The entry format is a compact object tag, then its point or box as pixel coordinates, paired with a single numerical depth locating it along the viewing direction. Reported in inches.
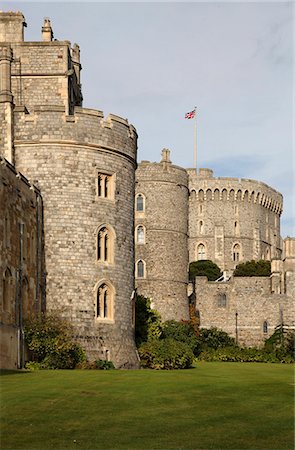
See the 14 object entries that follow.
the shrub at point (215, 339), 2621.6
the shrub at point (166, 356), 1466.5
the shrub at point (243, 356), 2290.8
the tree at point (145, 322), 1778.2
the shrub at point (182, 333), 2377.0
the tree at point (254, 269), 3616.6
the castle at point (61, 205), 1294.3
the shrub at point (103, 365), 1380.0
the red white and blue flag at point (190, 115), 3255.4
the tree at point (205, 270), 3686.0
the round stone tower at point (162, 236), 2751.0
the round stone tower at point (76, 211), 1417.3
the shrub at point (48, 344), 1299.2
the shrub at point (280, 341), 2553.9
